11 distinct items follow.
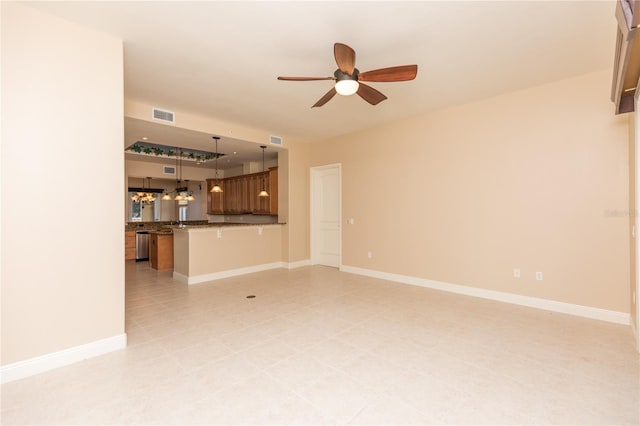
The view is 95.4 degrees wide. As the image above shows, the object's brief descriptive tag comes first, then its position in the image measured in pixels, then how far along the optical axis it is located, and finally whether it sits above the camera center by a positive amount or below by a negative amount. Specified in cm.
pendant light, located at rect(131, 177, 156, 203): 970 +61
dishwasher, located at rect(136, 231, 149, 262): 775 -79
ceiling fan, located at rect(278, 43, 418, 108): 232 +120
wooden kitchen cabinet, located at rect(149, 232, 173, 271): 652 -85
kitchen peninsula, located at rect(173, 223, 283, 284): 528 -74
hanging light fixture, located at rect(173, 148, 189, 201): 803 +113
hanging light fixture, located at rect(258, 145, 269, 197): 716 +53
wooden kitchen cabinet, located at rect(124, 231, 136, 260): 774 -82
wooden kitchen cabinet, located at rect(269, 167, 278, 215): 714 +57
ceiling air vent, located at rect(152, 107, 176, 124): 446 +154
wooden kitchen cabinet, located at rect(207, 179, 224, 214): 927 +45
